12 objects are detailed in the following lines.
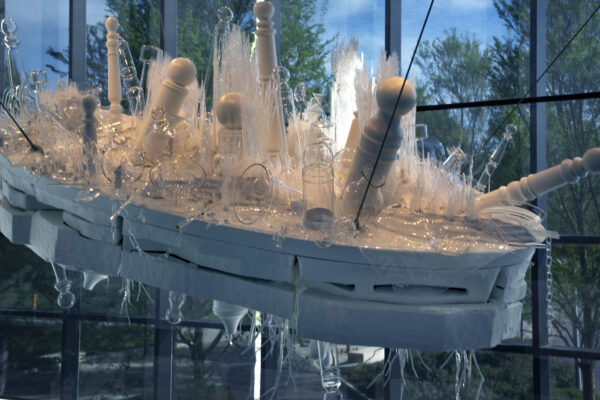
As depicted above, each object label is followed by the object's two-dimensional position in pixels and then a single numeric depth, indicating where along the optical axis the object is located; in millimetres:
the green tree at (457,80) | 4371
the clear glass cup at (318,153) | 1179
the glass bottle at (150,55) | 1832
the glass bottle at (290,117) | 1411
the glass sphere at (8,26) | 2016
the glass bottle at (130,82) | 1849
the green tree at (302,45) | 5629
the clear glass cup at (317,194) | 1067
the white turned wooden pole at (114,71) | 2025
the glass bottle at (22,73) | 2025
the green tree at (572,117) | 4117
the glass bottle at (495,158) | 1396
